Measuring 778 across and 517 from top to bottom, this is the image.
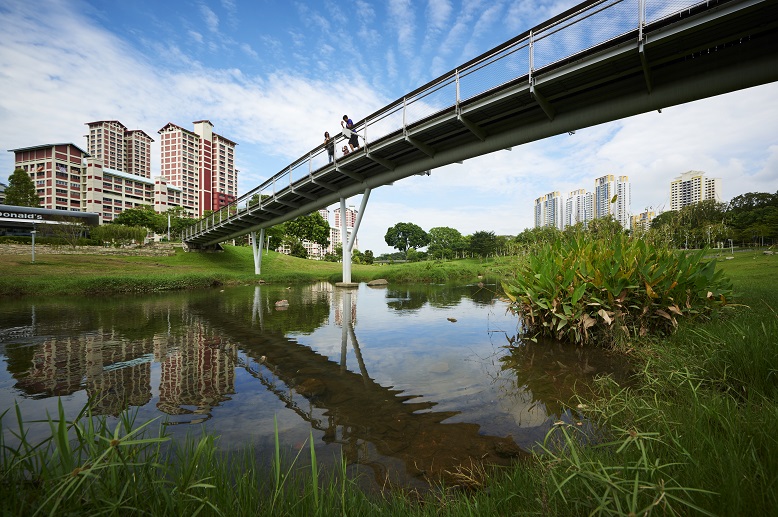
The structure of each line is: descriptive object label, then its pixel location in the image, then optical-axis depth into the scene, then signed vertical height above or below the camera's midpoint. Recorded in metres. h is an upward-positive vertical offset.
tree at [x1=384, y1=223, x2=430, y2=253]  105.50 +7.50
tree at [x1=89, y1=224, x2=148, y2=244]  38.41 +3.03
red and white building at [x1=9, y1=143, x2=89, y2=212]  94.50 +25.16
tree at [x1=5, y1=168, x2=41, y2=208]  60.75 +12.61
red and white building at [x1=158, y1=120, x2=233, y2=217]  123.12 +36.67
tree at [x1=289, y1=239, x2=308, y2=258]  64.44 +2.09
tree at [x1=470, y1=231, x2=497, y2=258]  55.44 +2.88
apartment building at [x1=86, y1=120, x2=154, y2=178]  128.12 +45.37
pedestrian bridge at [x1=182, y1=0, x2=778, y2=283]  7.64 +5.25
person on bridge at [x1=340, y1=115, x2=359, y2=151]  17.77 +6.56
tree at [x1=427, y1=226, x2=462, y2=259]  96.06 +7.03
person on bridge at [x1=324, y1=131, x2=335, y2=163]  18.81 +6.43
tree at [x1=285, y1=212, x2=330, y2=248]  57.99 +5.52
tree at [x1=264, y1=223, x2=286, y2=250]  55.28 +4.15
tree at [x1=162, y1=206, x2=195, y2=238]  69.15 +7.78
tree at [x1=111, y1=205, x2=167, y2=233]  66.62 +8.19
